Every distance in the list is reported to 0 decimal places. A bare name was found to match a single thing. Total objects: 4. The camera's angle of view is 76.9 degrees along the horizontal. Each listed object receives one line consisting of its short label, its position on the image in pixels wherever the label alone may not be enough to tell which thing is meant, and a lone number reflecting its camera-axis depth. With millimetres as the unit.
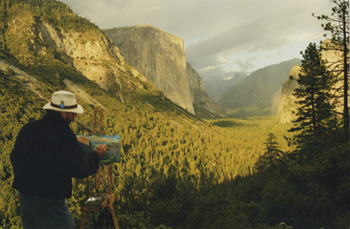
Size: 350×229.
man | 3188
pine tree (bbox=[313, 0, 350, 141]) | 11406
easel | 5207
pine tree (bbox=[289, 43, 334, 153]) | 17453
